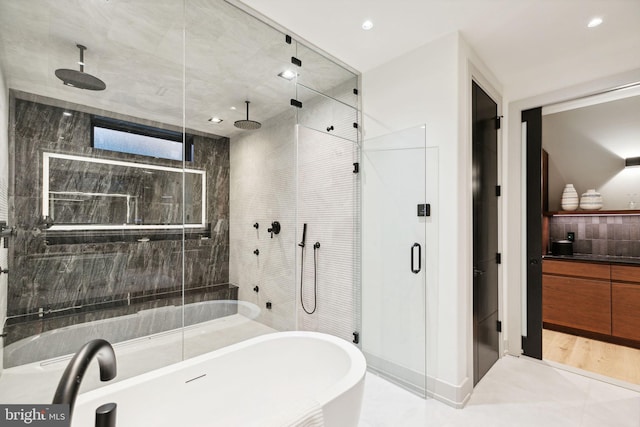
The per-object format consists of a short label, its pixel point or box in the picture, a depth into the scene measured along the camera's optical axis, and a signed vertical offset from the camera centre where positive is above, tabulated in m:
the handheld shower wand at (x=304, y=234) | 2.65 -0.17
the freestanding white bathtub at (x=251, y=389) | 1.36 -0.96
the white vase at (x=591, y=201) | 3.72 +0.17
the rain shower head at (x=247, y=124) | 2.18 +0.70
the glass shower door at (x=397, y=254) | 2.41 -0.35
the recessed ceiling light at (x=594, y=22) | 2.10 +1.42
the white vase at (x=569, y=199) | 3.87 +0.21
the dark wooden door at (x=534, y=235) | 2.94 -0.21
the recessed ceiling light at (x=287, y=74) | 2.39 +1.17
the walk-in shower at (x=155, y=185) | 1.39 +0.19
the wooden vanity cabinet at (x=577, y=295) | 3.25 -0.96
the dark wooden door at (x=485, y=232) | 2.54 -0.16
